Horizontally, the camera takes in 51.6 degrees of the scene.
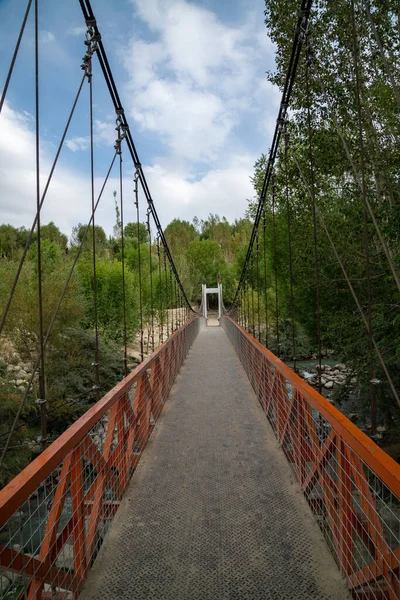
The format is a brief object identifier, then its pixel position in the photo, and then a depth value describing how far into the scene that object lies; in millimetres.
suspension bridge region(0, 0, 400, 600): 1239
